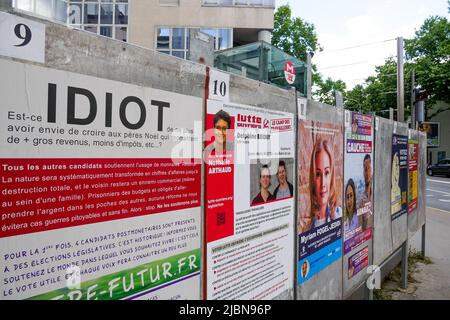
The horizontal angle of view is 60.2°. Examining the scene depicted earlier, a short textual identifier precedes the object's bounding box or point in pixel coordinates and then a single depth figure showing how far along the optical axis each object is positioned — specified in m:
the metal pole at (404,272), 5.68
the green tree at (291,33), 36.50
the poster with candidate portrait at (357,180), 3.86
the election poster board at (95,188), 1.32
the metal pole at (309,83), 3.65
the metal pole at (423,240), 7.21
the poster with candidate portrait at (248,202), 2.15
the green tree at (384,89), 38.62
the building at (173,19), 21.34
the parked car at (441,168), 31.89
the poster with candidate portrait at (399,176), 5.40
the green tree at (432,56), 33.34
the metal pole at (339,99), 3.75
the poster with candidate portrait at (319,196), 3.04
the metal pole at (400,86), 10.23
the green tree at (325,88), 43.94
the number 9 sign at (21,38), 1.29
